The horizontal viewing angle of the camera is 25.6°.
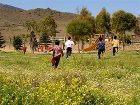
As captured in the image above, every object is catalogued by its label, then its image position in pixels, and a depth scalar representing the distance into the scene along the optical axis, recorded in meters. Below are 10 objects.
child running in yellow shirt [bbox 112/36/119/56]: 26.17
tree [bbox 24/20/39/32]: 56.78
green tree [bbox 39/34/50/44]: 56.09
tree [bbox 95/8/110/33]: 56.93
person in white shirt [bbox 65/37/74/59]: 23.09
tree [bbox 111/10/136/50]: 48.75
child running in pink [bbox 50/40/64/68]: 16.12
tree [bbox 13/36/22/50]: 52.84
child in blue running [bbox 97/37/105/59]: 23.31
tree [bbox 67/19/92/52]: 48.42
